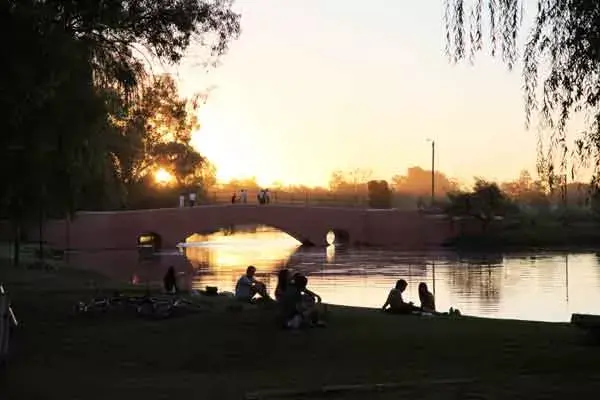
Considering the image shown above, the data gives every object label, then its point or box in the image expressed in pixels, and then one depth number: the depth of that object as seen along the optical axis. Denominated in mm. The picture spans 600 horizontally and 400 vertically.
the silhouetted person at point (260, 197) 61053
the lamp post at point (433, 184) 69312
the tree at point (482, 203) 59500
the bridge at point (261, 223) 54044
